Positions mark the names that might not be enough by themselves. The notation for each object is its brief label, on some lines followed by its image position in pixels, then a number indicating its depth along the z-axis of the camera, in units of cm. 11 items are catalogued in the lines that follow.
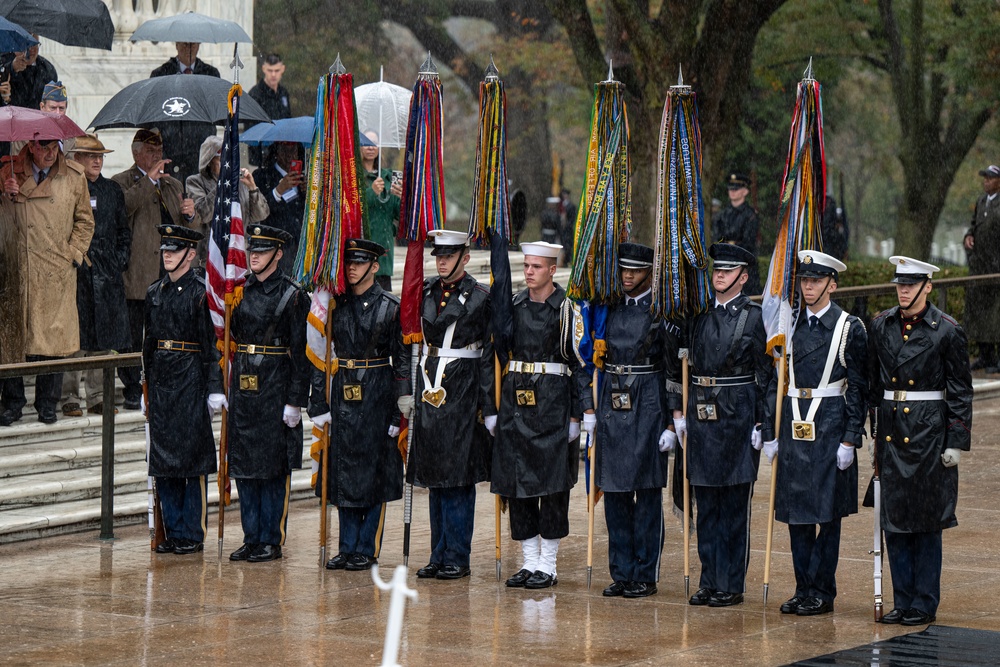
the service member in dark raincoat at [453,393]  1958
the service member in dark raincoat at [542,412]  1908
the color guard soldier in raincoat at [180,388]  2100
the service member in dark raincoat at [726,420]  1817
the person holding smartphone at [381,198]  2712
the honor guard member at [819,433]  1761
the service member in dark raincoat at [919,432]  1716
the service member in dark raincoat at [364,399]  2005
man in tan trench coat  2423
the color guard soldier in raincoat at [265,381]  2055
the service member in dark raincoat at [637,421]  1866
